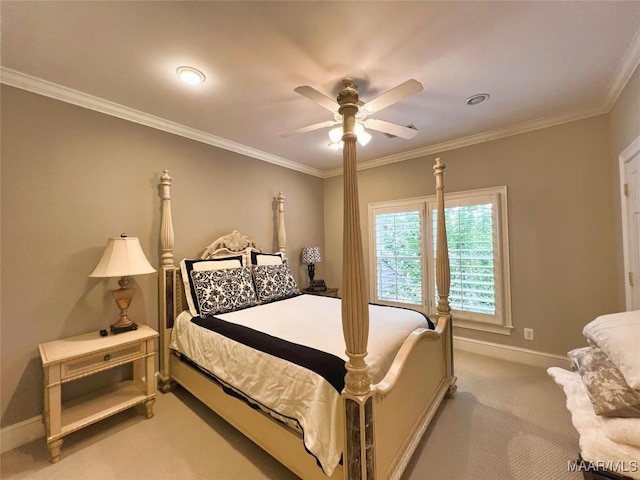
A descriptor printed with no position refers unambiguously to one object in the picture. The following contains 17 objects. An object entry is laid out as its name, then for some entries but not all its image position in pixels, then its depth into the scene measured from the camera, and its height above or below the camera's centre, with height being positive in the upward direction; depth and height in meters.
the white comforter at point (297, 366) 1.32 -0.73
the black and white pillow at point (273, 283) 2.89 -0.43
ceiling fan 1.60 +0.93
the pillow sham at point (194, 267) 2.49 -0.21
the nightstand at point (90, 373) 1.73 -0.88
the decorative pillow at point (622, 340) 1.15 -0.51
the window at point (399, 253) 3.70 -0.17
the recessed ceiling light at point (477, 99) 2.31 +1.26
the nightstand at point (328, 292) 3.87 -0.73
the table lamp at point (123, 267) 2.06 -0.15
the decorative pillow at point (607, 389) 1.19 -0.73
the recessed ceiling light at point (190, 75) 1.90 +1.27
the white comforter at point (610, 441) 1.11 -0.90
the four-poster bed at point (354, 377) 1.23 -0.85
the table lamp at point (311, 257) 4.10 -0.21
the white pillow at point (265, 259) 3.24 -0.17
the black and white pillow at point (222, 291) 2.42 -0.43
